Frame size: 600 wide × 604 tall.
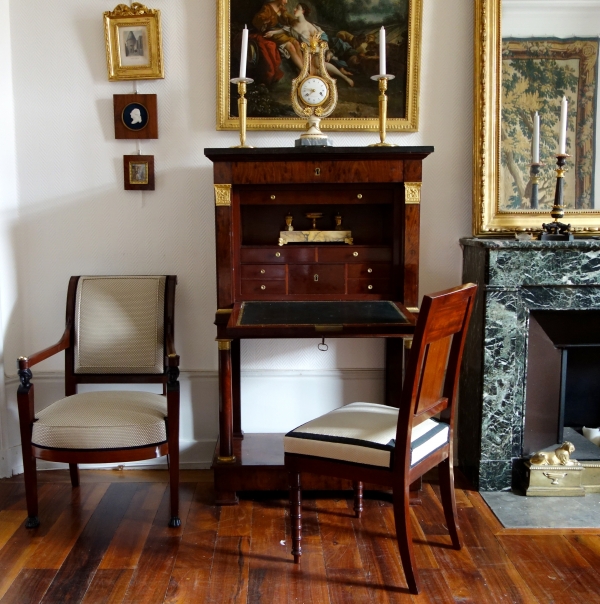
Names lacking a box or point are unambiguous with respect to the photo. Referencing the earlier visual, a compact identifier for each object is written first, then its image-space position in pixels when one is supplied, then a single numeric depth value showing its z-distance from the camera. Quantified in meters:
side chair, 2.00
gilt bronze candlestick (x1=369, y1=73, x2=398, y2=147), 2.66
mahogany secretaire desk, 2.60
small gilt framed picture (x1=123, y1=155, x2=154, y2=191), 2.97
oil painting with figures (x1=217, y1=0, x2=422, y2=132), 2.88
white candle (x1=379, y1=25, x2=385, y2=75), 2.62
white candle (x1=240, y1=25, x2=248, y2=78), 2.60
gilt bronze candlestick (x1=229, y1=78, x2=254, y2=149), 2.68
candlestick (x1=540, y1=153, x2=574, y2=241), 2.79
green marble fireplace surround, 2.70
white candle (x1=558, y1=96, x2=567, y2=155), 2.73
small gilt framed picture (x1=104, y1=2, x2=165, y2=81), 2.87
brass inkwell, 2.81
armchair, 2.37
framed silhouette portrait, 2.93
